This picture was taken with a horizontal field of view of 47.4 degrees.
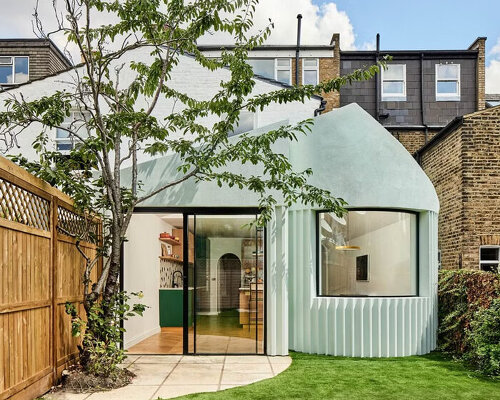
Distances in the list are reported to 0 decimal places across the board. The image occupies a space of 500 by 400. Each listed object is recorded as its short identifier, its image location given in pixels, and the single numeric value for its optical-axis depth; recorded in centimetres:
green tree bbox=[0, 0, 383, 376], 729
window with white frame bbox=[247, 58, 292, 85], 2234
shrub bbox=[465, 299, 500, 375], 789
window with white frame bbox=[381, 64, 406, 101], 2203
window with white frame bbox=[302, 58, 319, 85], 2231
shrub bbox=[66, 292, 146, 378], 710
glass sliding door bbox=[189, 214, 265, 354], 923
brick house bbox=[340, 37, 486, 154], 2173
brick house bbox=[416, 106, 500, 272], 1249
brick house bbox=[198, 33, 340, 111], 2208
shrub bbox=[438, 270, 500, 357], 885
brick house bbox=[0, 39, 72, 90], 2078
